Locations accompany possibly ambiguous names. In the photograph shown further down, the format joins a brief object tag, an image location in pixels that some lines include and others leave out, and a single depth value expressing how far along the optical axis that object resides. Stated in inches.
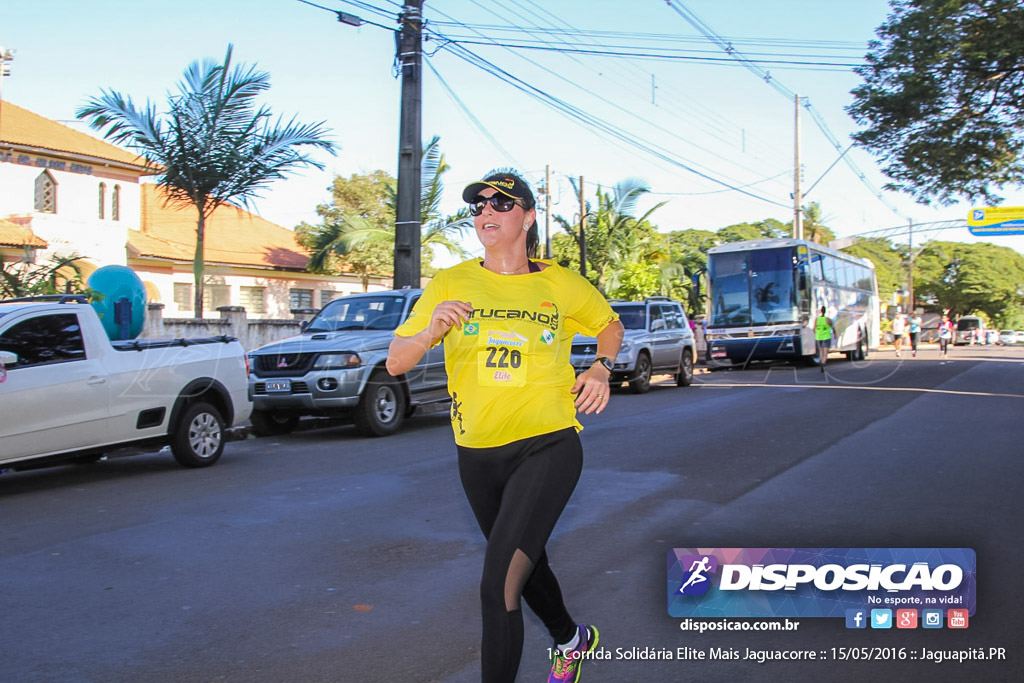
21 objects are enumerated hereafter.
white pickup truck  313.7
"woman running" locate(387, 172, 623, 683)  122.7
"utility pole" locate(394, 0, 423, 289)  641.6
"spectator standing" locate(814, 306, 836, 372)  930.7
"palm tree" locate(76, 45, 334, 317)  620.4
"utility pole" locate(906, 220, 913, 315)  2701.8
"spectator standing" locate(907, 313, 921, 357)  1430.9
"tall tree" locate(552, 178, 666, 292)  1232.2
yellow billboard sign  950.4
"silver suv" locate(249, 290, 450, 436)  449.4
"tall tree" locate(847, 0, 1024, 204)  725.9
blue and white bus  1008.2
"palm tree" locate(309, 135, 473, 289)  864.9
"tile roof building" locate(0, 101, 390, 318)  1095.6
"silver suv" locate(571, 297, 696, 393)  700.0
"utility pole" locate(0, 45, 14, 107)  734.6
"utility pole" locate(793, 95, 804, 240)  1375.5
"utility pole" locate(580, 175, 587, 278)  1125.7
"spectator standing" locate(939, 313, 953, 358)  1466.9
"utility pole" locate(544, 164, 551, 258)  1079.0
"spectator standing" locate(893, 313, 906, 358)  1648.5
